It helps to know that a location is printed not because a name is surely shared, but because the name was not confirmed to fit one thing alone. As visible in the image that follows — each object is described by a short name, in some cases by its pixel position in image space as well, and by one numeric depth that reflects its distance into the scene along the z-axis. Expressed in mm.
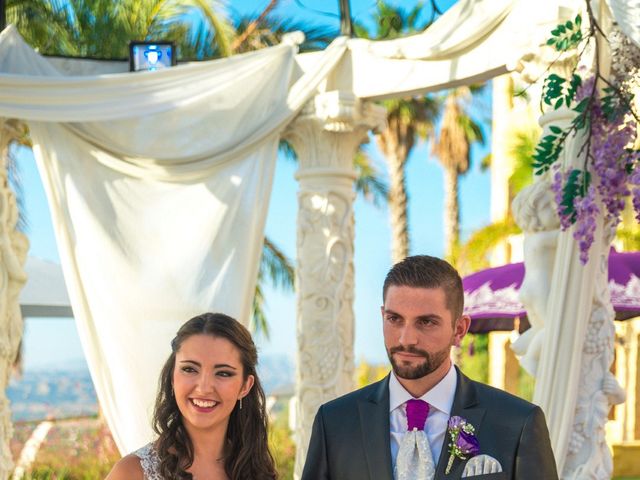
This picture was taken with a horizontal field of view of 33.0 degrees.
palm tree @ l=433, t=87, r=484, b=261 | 26156
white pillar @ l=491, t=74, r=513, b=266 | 24984
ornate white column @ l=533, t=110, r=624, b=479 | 5918
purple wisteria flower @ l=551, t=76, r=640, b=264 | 5398
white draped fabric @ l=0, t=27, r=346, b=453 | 7523
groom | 2918
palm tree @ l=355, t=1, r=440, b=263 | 23562
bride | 3309
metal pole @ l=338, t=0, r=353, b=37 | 7719
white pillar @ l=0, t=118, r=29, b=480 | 7422
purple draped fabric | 11414
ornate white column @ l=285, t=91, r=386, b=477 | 7758
